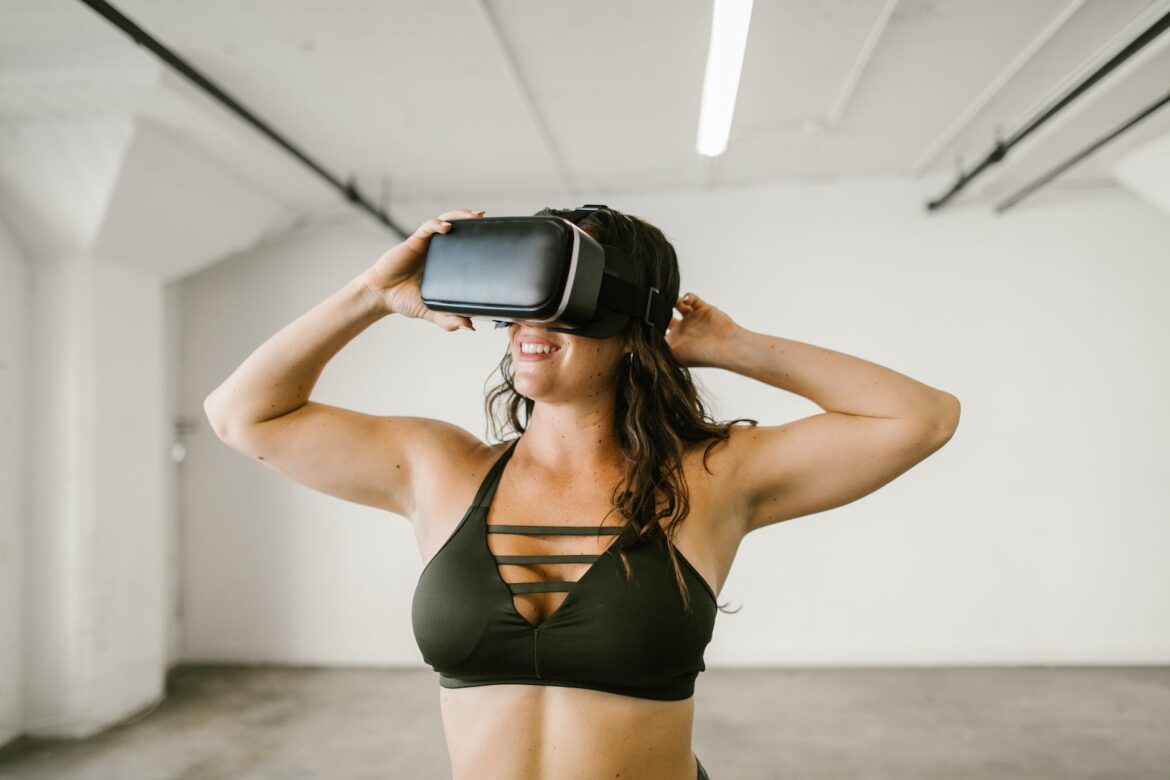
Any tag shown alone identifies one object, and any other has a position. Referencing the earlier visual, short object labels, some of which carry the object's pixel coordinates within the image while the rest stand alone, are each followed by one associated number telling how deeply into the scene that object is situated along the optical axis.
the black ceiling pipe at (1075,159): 3.21
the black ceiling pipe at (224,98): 2.29
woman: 1.02
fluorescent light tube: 2.03
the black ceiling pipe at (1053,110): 2.40
